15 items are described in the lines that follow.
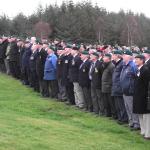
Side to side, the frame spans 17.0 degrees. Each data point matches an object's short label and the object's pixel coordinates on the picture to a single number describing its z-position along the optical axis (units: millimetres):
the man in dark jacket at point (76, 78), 17719
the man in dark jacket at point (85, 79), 16984
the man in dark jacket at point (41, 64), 20297
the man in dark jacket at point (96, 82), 16000
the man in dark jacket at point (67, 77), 18375
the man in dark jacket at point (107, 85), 15438
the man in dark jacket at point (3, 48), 25938
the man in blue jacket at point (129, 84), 13945
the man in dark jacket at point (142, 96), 12758
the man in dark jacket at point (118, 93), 14703
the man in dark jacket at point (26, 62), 22234
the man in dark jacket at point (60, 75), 18797
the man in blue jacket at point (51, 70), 19375
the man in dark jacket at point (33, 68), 20980
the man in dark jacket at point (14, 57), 24655
